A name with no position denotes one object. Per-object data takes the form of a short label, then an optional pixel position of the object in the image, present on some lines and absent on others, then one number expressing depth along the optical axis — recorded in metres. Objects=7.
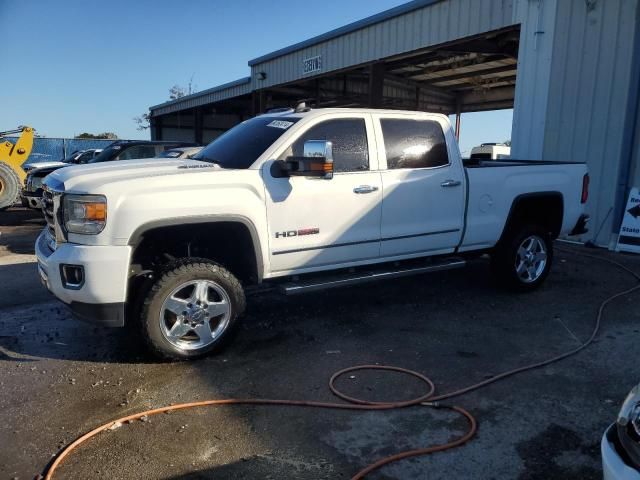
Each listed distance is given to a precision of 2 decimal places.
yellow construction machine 12.97
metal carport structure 8.76
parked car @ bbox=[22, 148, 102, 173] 15.61
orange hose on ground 3.09
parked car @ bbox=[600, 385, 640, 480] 1.91
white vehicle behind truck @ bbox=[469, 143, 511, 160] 18.52
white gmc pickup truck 3.93
